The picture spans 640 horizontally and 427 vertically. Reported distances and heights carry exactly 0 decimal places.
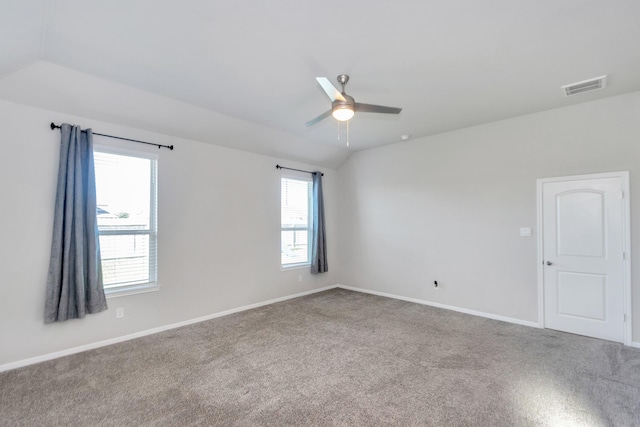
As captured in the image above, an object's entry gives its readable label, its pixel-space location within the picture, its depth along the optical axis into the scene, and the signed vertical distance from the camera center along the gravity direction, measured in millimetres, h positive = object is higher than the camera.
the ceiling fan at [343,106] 2740 +1031
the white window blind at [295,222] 5746 -75
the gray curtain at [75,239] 3174 -229
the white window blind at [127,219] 3621 -8
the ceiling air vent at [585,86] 3172 +1444
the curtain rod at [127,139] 3246 +987
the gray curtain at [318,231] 6062 -263
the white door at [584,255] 3605 -465
